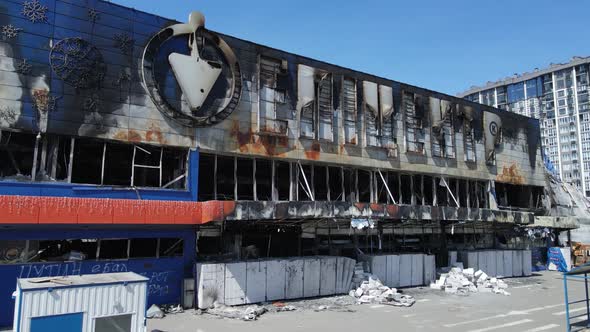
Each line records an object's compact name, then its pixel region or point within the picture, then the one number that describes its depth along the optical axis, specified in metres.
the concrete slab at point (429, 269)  24.66
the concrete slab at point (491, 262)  27.84
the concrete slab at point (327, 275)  20.61
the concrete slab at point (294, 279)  19.56
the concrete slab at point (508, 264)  28.88
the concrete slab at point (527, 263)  29.84
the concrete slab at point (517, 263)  29.34
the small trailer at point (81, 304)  9.16
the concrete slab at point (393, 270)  23.16
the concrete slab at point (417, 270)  24.22
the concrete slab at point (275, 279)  19.00
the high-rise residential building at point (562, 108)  96.06
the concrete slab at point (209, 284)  17.36
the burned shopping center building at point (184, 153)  16.05
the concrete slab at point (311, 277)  20.12
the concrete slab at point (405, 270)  23.64
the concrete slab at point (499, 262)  28.34
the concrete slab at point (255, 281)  18.42
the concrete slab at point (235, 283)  17.91
